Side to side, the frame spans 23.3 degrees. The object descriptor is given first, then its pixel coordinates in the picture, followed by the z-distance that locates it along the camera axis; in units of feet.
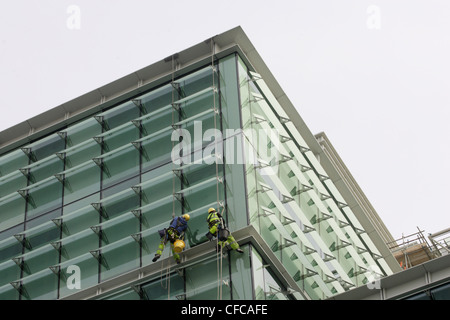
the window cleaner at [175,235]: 120.06
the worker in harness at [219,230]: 116.98
